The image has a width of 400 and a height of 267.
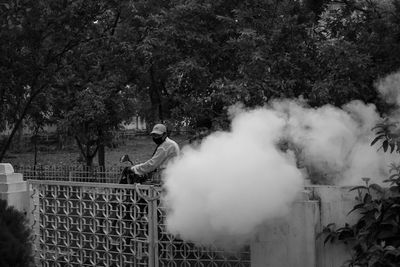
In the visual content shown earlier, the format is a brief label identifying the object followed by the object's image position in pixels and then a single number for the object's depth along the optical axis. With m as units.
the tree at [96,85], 11.09
